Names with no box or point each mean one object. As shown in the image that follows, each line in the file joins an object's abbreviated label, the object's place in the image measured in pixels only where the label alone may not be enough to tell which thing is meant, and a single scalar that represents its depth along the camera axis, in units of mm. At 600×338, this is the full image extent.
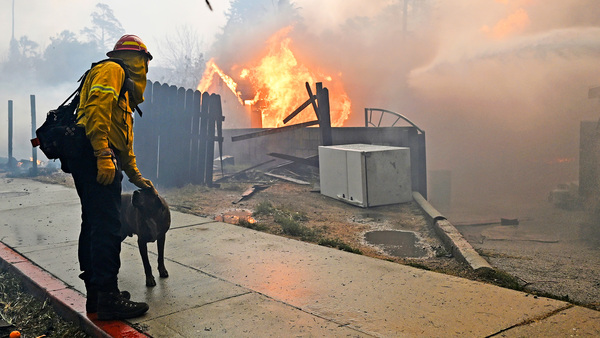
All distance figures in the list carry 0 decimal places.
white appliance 8656
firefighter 3357
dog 4031
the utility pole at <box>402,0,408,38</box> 25562
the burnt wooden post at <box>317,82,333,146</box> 11141
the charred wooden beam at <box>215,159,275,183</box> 13012
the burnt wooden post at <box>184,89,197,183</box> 10969
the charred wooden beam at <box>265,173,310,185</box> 11762
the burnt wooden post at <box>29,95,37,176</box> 13891
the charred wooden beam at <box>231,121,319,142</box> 11992
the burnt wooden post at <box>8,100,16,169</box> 15516
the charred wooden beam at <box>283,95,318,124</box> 11781
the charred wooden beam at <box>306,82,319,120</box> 11704
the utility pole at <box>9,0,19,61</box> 34156
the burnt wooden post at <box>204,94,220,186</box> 11320
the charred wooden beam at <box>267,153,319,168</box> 11844
